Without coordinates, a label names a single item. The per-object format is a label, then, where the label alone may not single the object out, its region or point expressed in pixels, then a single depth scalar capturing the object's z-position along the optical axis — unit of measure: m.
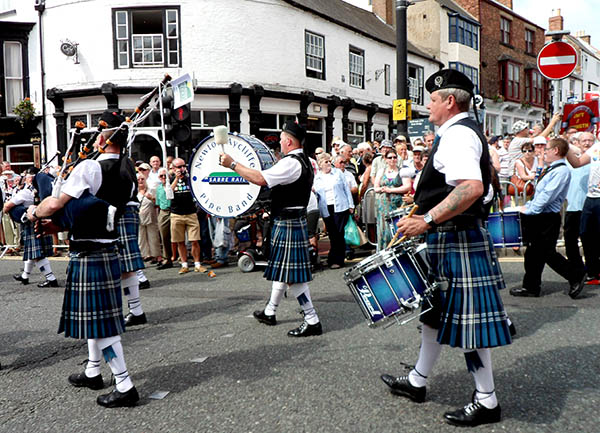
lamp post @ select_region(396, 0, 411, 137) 9.73
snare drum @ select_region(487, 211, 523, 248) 6.26
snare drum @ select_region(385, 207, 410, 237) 4.94
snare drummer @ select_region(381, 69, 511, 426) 2.79
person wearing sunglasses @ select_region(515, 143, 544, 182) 8.34
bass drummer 4.74
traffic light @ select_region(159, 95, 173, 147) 8.91
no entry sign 7.56
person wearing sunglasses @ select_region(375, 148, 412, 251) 7.05
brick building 29.67
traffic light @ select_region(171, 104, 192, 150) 8.73
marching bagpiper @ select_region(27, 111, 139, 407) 3.41
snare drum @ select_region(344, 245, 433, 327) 3.04
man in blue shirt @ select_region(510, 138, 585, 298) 5.69
